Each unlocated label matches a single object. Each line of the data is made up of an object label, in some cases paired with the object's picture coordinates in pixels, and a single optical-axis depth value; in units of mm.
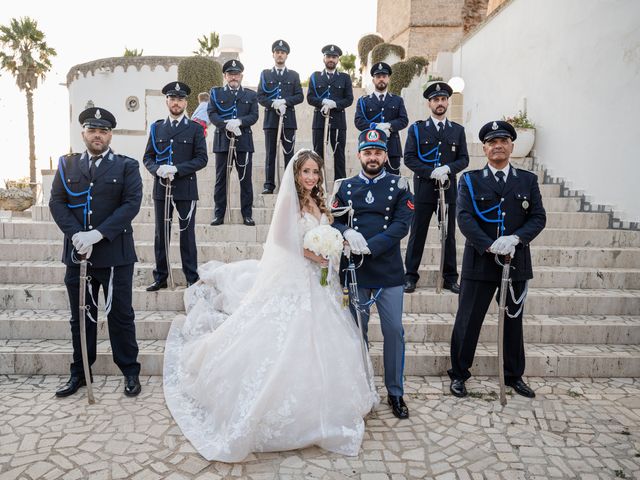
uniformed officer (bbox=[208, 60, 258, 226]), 7199
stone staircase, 5043
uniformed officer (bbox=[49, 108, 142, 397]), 4336
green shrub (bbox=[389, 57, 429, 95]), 14398
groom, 4082
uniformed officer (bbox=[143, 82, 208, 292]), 5906
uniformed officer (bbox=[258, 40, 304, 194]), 7672
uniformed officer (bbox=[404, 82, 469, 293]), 5930
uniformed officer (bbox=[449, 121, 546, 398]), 4430
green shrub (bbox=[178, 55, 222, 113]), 13664
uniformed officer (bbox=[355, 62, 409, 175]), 7236
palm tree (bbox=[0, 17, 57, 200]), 28672
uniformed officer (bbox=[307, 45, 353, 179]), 7910
